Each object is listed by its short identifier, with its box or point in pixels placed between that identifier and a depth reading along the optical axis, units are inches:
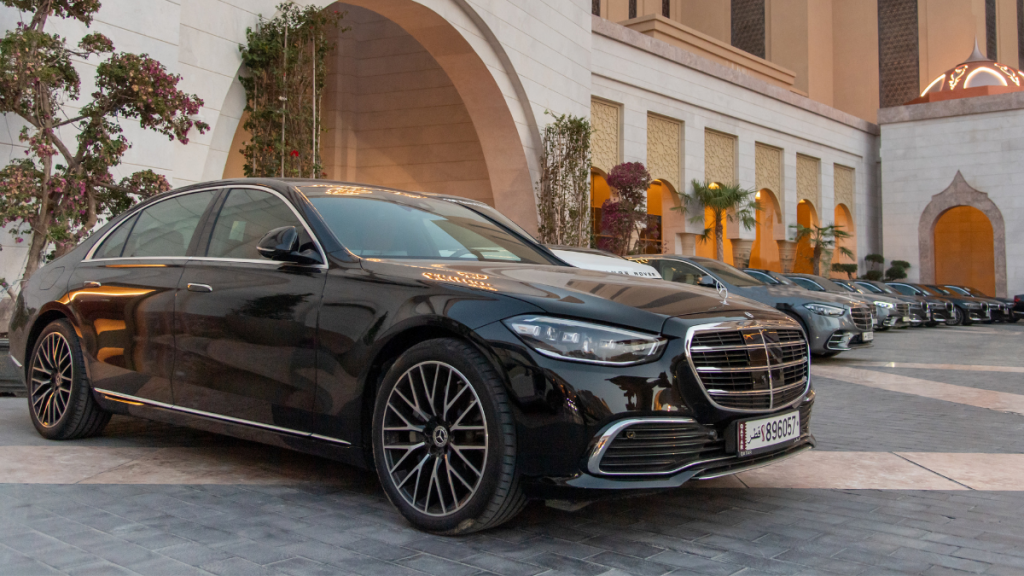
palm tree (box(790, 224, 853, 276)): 1359.5
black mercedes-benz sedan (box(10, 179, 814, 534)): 117.5
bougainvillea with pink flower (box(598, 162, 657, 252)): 853.8
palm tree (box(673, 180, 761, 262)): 1111.0
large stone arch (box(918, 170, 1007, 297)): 1444.4
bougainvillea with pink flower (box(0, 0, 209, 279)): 288.4
